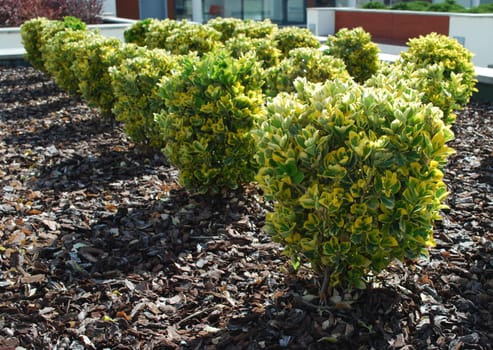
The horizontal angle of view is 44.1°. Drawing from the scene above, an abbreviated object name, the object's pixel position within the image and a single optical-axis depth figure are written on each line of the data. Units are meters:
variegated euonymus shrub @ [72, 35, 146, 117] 8.52
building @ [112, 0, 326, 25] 24.67
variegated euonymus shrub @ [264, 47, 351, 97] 6.52
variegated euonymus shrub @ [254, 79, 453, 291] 3.22
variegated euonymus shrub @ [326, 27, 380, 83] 9.39
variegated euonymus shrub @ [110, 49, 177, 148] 6.67
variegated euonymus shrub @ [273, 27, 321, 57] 10.13
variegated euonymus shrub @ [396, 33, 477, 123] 6.70
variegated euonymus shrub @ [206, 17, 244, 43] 12.28
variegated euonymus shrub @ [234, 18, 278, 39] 11.43
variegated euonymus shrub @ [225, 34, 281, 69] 8.69
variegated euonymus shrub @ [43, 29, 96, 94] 9.85
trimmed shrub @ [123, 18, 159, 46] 13.55
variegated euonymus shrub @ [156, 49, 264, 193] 5.04
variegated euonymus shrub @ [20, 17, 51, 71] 13.20
